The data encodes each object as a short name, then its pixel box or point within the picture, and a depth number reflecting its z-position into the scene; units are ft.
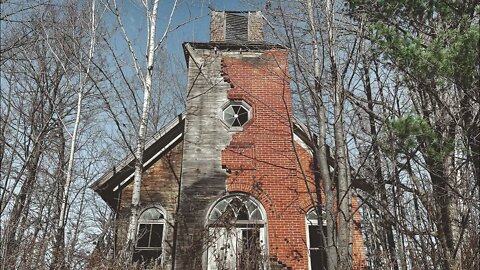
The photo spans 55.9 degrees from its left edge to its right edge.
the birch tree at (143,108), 29.27
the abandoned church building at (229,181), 36.32
